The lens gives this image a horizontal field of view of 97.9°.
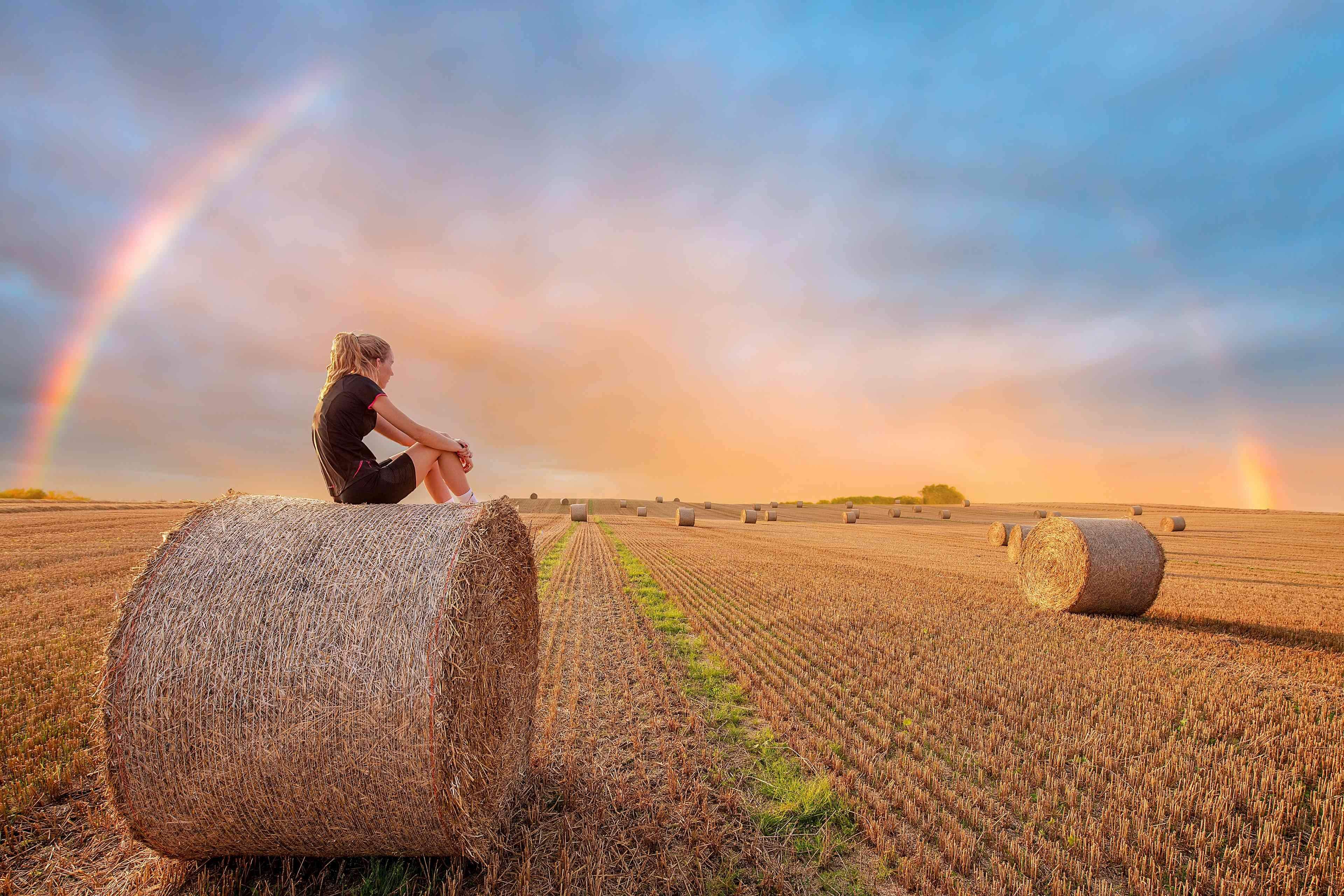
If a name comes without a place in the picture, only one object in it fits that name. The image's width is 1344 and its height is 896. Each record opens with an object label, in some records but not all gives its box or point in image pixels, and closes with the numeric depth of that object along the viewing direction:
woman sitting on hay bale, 3.83
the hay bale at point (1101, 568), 10.09
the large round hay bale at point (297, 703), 2.88
